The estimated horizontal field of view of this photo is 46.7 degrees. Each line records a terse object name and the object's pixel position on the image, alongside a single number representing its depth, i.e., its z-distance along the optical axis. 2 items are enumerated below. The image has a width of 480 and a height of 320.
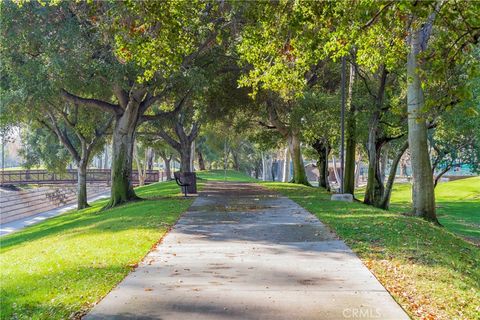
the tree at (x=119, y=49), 9.97
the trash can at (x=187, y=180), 22.28
